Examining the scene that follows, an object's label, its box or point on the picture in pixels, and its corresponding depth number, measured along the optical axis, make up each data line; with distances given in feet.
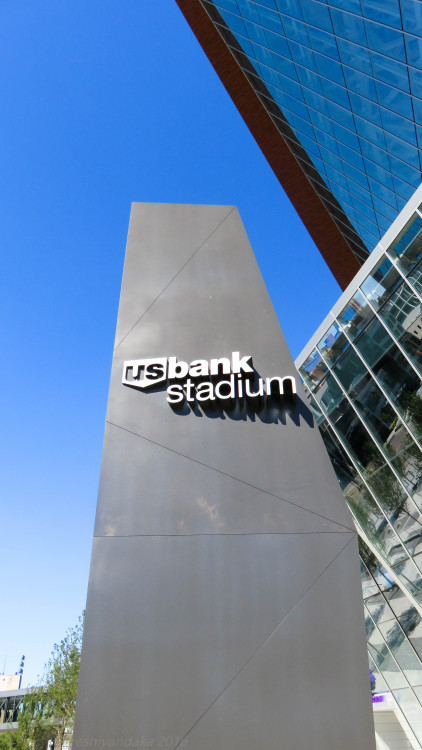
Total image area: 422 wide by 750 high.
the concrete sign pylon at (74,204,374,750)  24.13
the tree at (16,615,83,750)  131.44
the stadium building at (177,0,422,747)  49.26
